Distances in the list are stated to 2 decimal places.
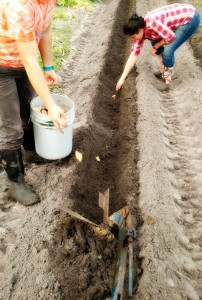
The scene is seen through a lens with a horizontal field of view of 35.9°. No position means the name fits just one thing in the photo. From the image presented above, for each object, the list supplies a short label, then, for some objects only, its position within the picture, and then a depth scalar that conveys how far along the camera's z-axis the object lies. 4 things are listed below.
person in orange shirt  1.81
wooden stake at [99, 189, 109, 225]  2.25
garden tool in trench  1.91
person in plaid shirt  4.16
